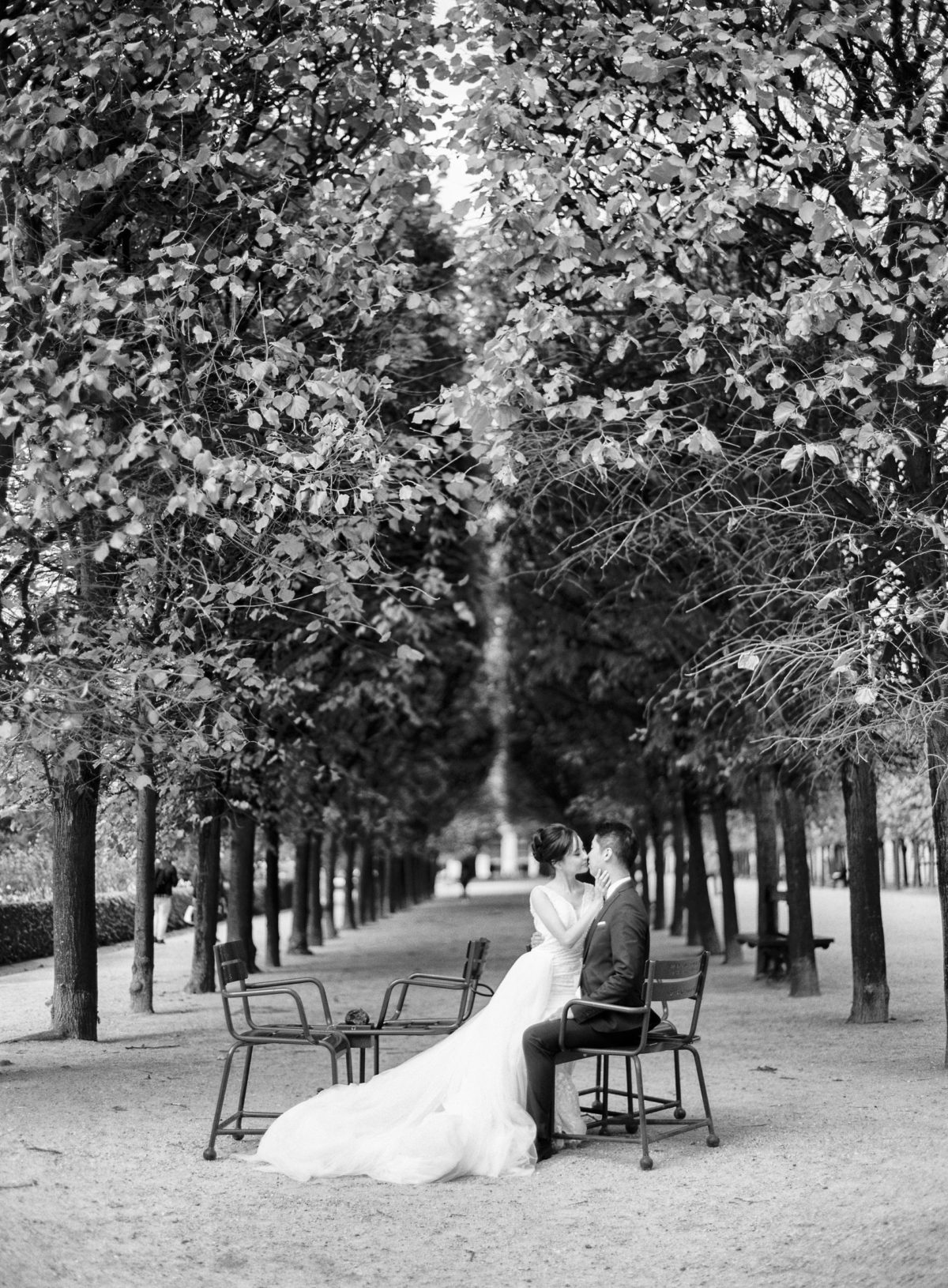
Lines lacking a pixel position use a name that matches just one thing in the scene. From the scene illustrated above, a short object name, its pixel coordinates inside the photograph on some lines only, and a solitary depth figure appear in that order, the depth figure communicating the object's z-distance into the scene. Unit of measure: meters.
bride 8.23
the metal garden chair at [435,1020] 9.31
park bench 20.78
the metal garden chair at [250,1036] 8.73
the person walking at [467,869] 69.44
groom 8.67
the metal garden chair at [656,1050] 8.46
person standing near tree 23.62
